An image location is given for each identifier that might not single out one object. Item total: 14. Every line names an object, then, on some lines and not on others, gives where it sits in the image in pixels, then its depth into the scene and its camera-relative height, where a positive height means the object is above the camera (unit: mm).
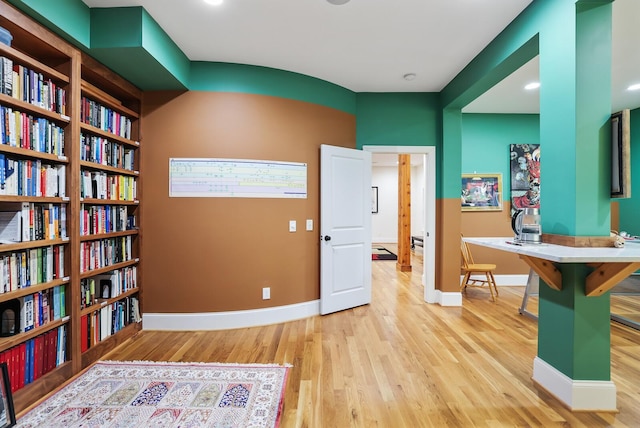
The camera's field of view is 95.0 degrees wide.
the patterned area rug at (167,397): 1706 -1219
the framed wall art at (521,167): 4770 +721
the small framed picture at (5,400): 1555 -1006
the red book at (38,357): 1920 -972
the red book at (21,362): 1809 -943
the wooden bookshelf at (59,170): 1788 +310
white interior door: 3438 -211
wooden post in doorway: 5943 -38
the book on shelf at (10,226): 1810 -95
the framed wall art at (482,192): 4801 +317
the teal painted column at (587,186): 1782 +155
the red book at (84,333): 2293 -971
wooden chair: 4172 -818
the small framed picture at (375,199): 10305 +429
